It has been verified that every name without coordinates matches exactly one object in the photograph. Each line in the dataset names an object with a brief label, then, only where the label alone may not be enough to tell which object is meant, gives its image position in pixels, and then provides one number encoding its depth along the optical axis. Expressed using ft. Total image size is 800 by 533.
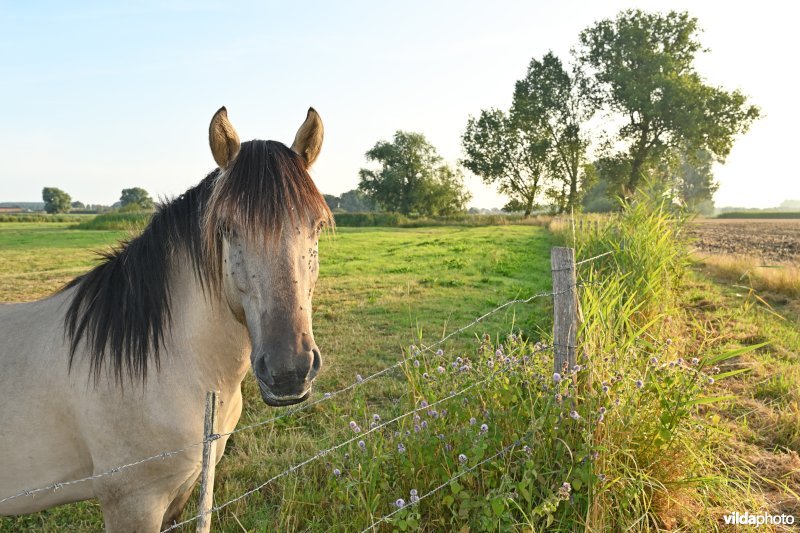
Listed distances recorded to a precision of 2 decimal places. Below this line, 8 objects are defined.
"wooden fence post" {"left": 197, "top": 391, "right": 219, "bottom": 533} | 5.96
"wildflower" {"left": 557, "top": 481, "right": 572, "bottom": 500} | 6.97
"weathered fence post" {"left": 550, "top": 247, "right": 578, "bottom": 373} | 9.44
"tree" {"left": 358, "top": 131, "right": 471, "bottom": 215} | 195.83
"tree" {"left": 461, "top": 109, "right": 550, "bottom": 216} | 150.71
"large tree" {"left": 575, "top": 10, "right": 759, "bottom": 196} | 105.60
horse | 6.71
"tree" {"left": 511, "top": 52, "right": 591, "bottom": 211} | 138.31
